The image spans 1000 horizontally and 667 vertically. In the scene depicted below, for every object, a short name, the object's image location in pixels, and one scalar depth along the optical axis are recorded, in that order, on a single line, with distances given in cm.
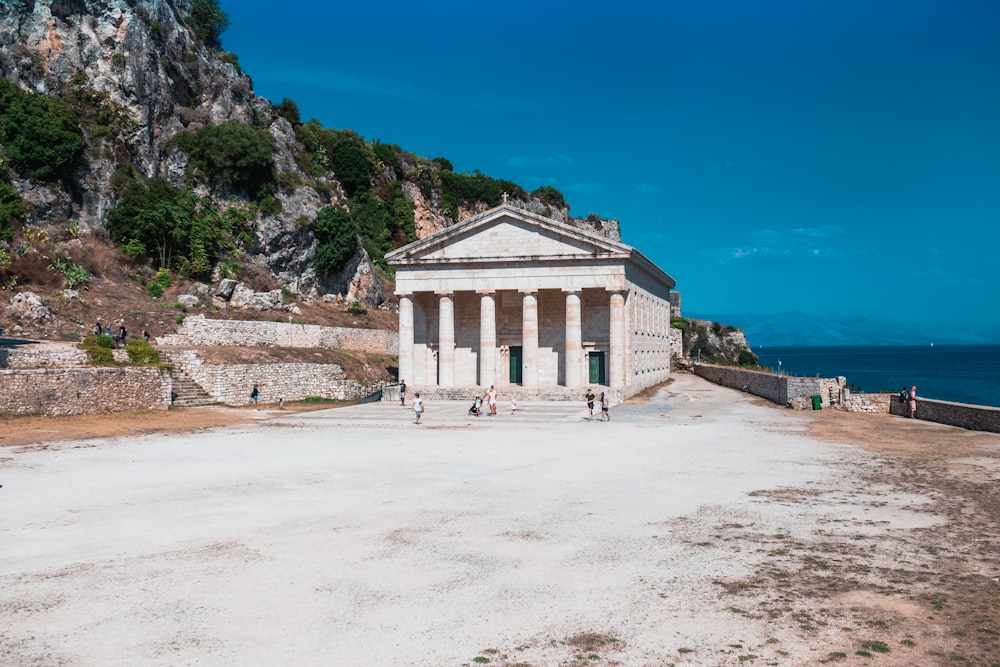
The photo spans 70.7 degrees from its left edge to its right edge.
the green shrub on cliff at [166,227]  5875
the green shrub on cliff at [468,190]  10344
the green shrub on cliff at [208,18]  8200
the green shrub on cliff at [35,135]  5459
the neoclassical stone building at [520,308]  4359
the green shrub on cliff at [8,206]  4969
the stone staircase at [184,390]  3812
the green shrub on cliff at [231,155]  6562
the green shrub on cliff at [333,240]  6925
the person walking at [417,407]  3164
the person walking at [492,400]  3481
